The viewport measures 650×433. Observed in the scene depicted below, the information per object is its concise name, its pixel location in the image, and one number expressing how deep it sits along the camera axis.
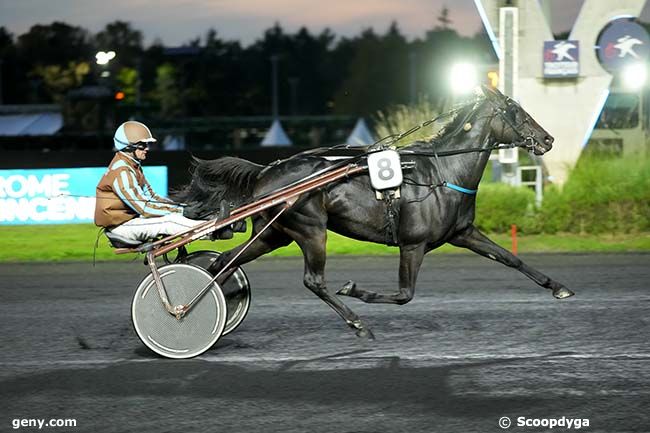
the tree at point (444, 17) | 100.00
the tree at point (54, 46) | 76.19
